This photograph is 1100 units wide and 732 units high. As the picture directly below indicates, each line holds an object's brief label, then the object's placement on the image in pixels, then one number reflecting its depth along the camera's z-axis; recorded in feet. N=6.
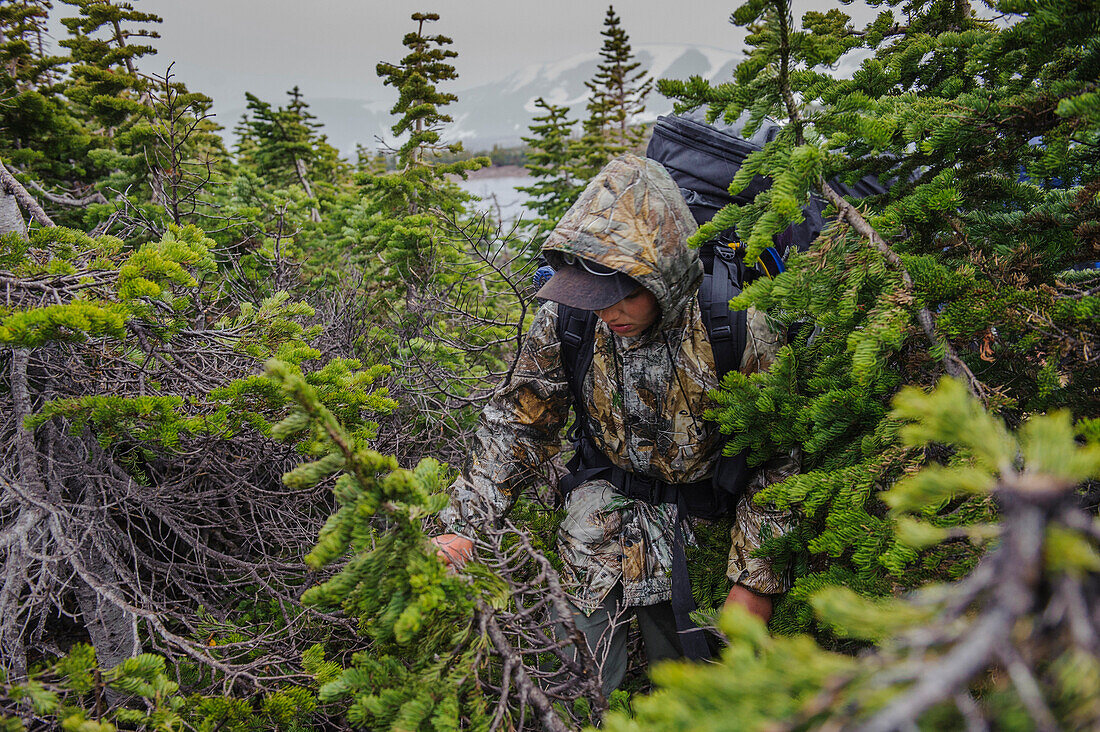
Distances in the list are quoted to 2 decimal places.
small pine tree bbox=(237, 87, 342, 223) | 39.19
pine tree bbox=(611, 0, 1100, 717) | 5.57
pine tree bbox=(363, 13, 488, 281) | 25.58
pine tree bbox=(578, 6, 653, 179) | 41.68
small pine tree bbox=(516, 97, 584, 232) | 39.09
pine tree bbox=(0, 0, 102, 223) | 21.41
